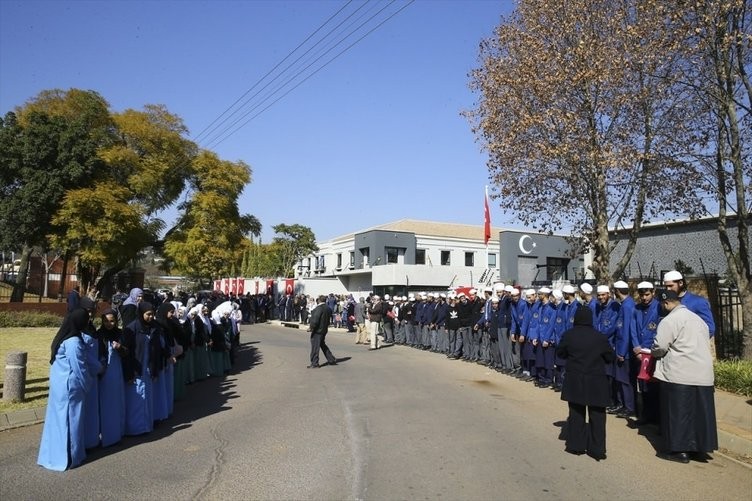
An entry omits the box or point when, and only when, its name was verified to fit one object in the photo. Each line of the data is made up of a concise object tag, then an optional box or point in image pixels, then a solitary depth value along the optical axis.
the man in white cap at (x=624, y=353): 8.93
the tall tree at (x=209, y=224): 32.69
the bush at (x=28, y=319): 22.84
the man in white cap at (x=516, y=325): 13.12
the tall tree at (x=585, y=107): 14.41
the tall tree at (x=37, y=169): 27.22
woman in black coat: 6.73
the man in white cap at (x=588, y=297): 10.35
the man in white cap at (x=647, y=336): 8.38
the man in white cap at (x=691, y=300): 7.56
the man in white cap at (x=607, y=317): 9.36
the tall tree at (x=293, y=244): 64.25
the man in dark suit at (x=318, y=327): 14.20
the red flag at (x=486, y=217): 29.02
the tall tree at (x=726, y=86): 12.09
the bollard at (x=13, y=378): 9.38
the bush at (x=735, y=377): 10.14
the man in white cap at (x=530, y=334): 12.38
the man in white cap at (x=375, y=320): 19.58
